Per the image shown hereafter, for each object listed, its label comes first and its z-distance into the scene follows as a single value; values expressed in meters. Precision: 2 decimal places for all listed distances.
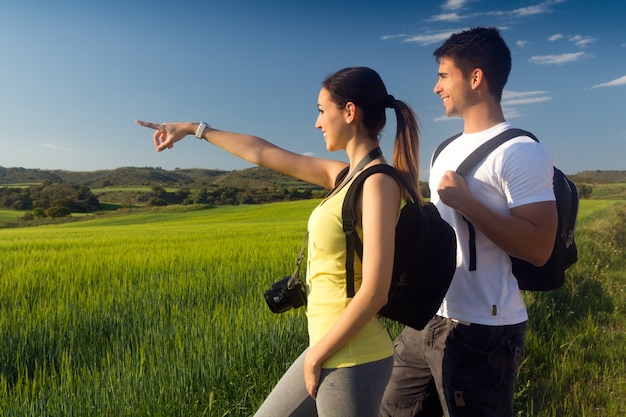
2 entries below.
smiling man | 2.03
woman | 1.65
